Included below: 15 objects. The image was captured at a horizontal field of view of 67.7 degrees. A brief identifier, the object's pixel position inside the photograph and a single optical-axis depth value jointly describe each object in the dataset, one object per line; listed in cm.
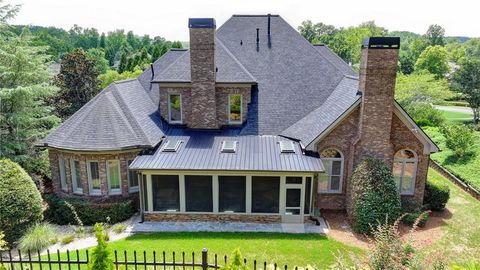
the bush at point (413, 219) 1575
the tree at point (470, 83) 4281
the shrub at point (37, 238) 1366
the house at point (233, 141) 1568
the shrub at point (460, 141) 2442
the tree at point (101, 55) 8011
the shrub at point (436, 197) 1731
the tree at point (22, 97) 2022
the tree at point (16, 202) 1388
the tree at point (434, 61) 6435
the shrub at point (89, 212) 1598
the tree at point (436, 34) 10181
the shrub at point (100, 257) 725
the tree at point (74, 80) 2944
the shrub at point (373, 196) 1463
